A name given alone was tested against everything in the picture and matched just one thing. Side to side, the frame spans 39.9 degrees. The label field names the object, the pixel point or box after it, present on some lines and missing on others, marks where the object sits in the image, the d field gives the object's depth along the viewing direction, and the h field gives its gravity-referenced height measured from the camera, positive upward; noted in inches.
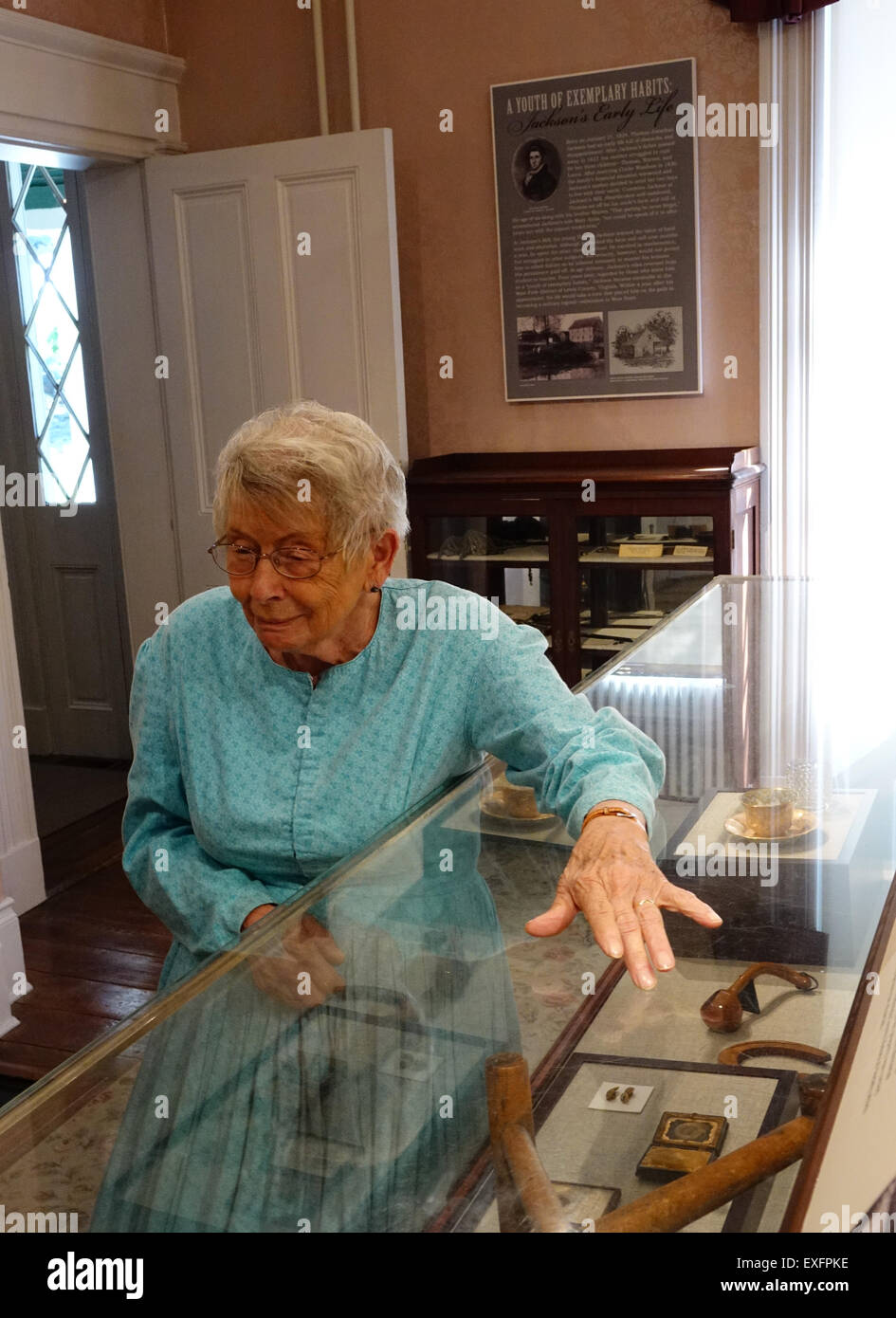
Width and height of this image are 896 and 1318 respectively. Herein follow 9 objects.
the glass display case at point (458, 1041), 34.5 -21.2
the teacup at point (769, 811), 58.1 -20.5
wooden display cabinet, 170.2 -21.5
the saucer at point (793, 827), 57.2 -20.8
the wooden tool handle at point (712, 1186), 32.2 -21.4
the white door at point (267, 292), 183.2 +16.1
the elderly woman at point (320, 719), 60.0 -17.2
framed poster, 178.1 +21.8
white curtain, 165.2 +9.0
